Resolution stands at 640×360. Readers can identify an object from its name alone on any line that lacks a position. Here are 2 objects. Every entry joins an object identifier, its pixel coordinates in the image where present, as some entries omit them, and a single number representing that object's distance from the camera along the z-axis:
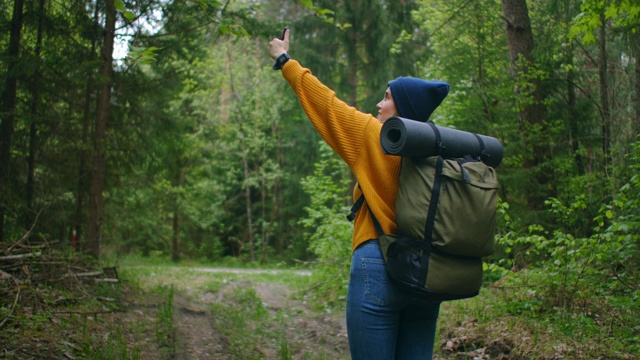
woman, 2.42
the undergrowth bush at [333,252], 10.05
